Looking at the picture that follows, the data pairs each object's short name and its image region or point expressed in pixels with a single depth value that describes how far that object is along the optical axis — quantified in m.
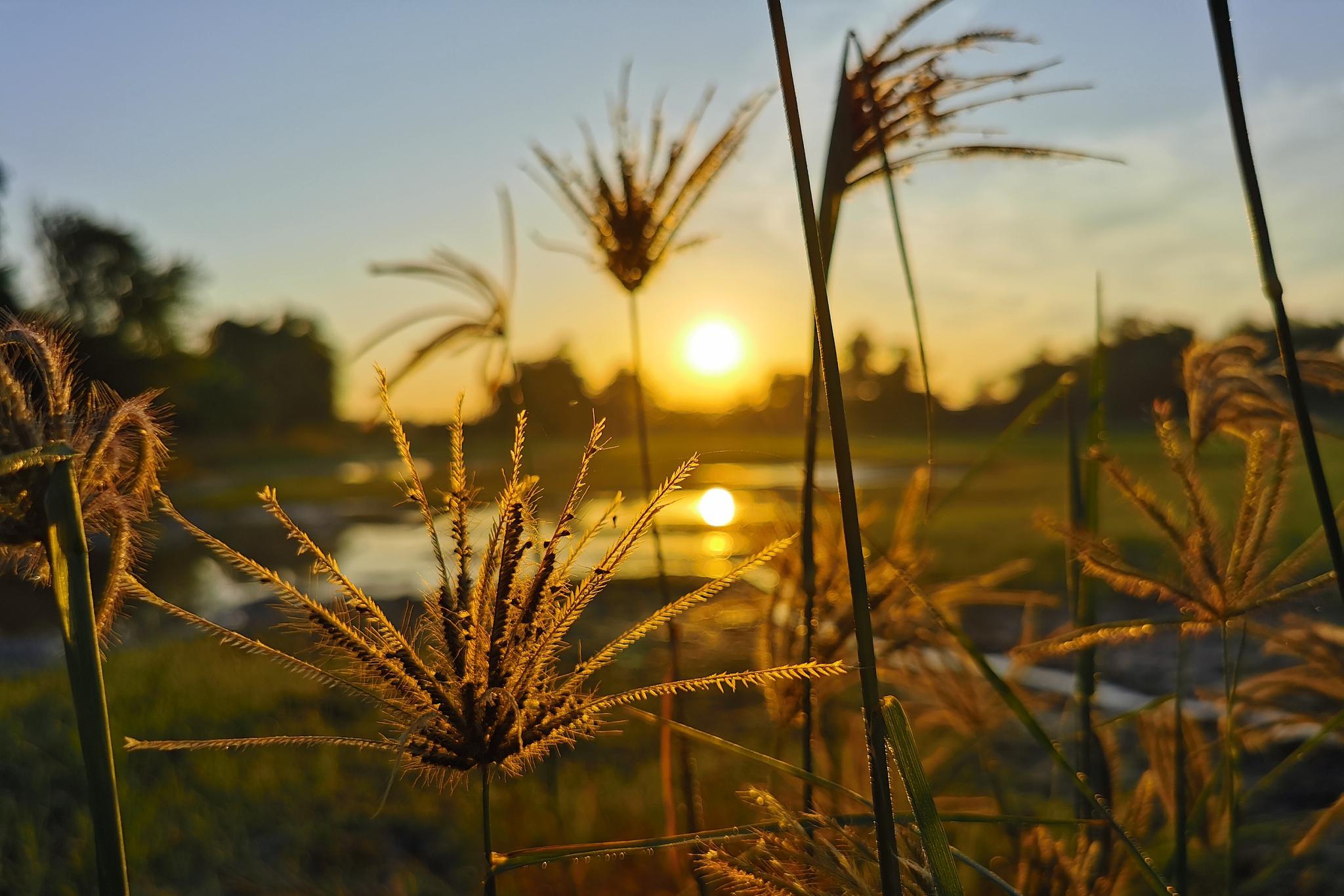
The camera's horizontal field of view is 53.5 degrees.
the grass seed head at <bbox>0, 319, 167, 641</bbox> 0.27
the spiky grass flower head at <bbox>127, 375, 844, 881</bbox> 0.27
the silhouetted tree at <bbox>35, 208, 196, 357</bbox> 17.17
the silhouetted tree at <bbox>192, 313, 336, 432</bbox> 31.97
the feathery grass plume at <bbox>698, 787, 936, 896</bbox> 0.28
